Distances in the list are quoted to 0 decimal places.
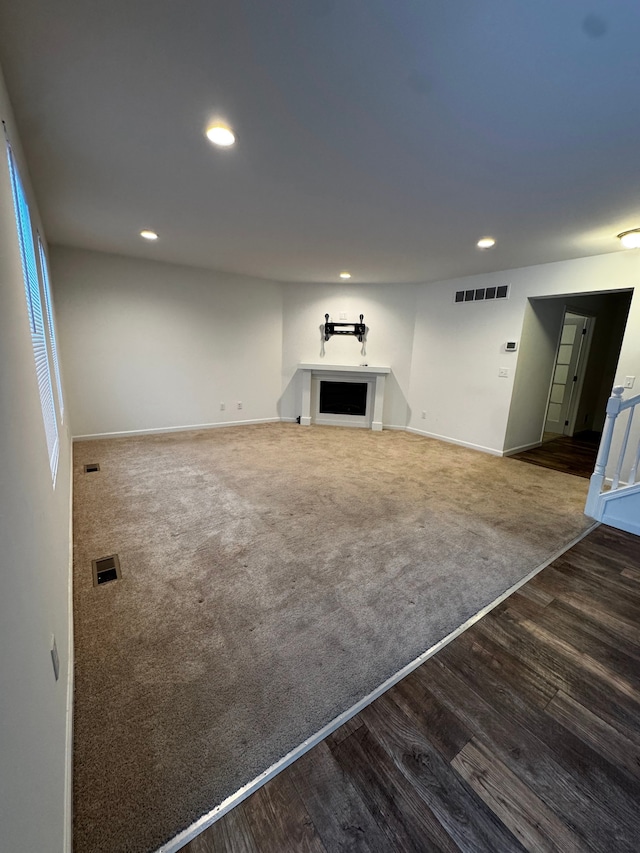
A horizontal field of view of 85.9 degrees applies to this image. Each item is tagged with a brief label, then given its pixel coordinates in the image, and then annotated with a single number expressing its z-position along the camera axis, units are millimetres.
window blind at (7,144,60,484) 1782
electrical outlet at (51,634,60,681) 1138
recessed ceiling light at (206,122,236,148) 1814
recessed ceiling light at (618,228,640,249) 2910
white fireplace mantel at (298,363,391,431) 5746
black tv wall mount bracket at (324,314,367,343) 5816
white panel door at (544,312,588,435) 5777
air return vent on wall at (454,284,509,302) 4535
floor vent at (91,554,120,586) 2039
